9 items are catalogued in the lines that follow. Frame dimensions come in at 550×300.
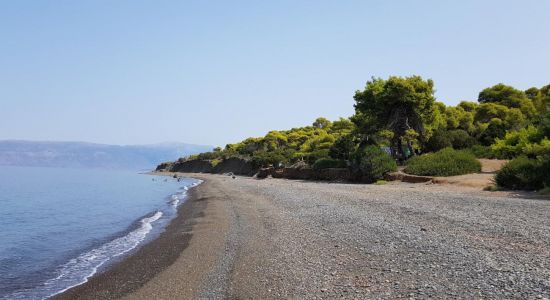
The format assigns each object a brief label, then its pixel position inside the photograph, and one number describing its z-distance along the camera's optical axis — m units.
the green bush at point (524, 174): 18.17
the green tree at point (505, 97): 52.45
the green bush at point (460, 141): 35.28
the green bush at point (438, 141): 34.22
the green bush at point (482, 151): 30.15
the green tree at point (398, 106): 33.03
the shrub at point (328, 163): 37.16
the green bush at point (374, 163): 29.20
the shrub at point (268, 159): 54.36
